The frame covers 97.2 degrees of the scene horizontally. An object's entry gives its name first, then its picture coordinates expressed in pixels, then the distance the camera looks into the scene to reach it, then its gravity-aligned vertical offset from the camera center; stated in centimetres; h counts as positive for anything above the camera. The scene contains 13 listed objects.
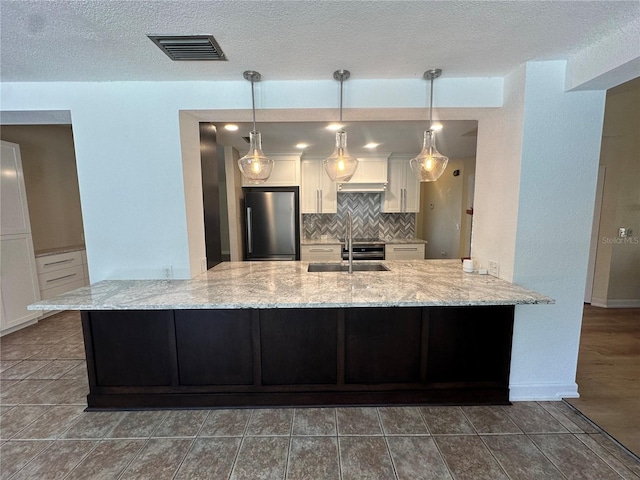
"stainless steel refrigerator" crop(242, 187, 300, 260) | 423 -18
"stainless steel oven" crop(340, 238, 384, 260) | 455 -63
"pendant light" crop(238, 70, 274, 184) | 201 +36
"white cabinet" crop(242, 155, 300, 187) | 432 +61
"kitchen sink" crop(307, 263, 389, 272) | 264 -54
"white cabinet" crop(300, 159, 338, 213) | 454 +35
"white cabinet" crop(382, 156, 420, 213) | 463 +36
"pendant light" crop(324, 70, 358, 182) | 201 +36
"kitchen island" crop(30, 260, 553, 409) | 198 -100
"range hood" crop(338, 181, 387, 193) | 460 +40
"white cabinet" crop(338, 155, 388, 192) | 454 +60
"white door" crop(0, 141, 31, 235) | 313 +22
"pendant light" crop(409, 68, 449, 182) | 201 +37
